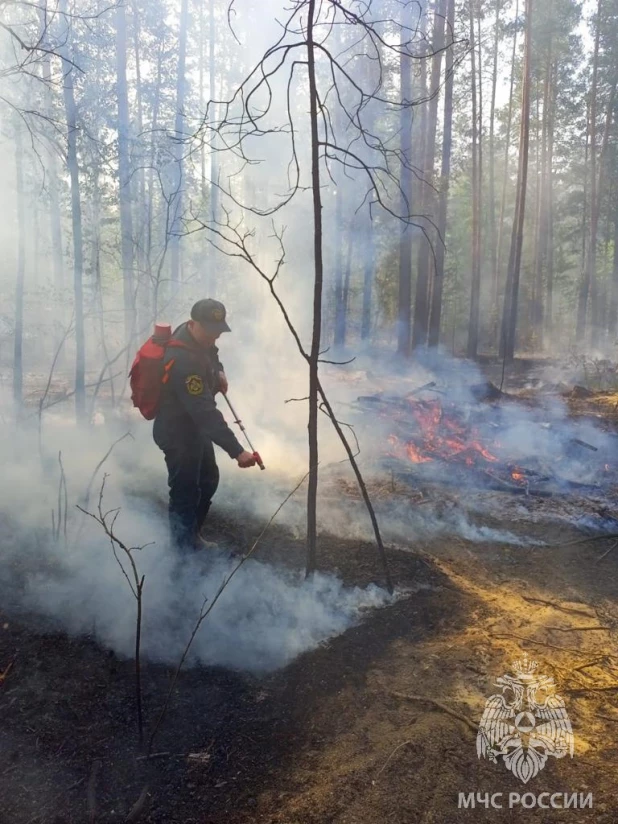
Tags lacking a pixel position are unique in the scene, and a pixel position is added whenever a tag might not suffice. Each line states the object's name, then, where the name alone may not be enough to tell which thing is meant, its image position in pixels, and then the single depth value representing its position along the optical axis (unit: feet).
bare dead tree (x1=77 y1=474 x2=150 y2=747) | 8.45
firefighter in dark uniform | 14.62
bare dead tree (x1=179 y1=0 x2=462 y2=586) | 10.79
